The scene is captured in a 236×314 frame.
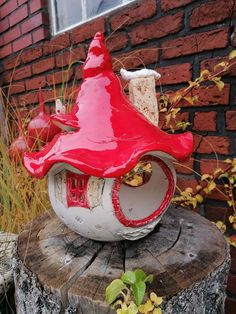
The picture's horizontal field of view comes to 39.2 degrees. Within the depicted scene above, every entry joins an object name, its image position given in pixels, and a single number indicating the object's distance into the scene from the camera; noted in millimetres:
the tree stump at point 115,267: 700
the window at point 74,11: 1642
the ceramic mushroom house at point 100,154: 668
